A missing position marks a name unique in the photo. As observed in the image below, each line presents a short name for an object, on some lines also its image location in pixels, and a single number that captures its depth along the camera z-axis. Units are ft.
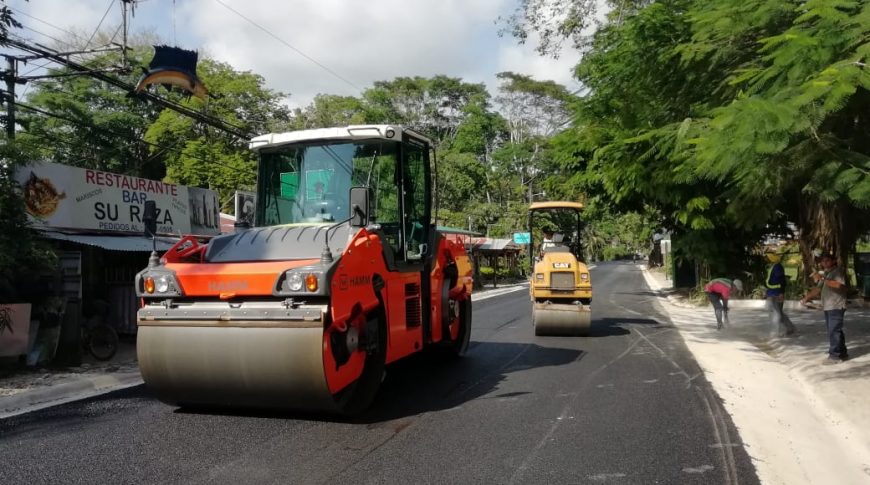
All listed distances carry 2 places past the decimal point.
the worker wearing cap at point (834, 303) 30.09
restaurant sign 38.22
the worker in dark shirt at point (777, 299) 41.22
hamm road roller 19.12
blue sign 129.43
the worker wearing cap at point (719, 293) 46.21
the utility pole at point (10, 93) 51.93
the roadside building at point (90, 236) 32.27
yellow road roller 40.96
